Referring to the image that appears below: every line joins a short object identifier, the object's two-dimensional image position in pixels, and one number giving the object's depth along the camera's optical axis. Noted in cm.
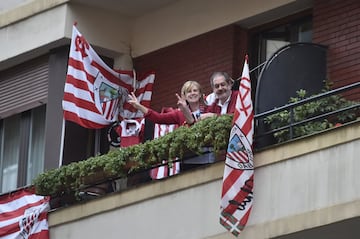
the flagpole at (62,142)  2152
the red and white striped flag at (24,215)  2055
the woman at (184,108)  1911
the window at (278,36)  2080
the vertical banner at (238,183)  1752
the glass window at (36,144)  2248
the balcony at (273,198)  1670
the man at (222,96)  1886
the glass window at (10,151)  2295
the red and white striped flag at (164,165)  1916
